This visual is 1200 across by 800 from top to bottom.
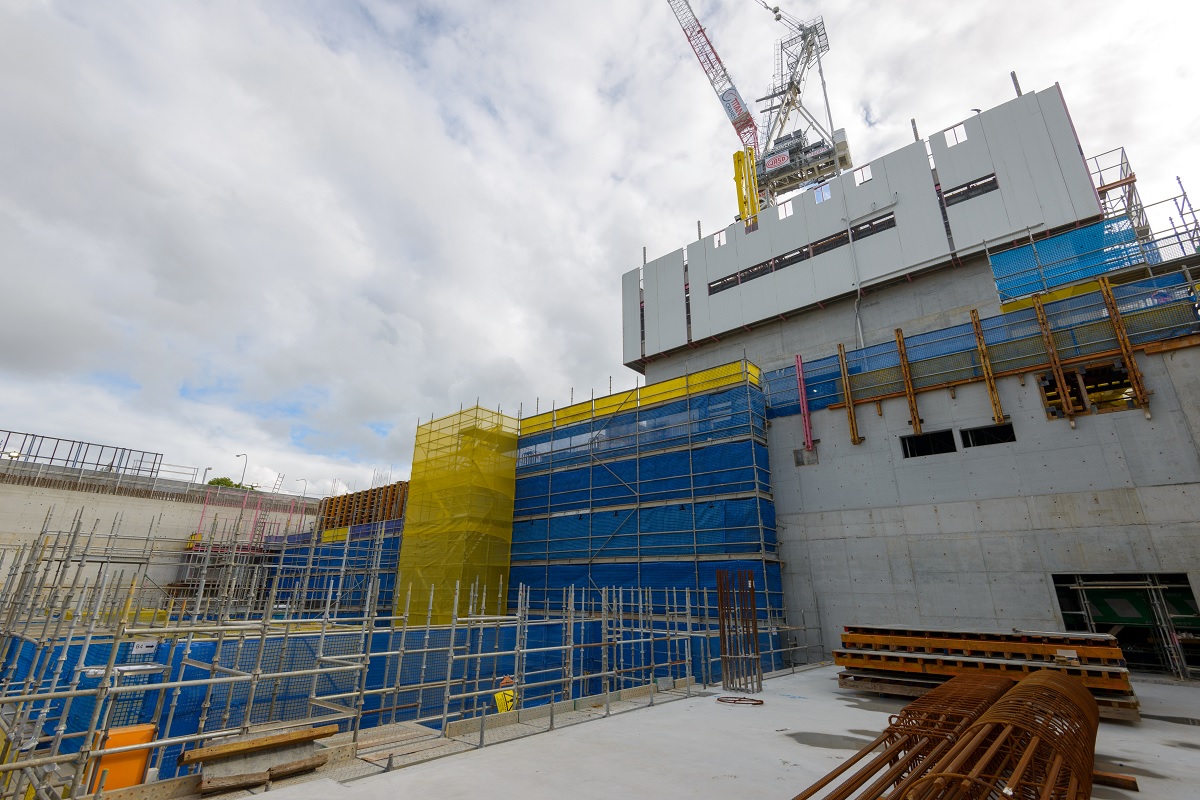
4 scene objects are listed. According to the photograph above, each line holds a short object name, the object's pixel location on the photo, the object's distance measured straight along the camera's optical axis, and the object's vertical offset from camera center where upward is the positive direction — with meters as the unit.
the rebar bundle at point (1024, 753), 3.47 -1.16
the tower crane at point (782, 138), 37.38 +31.01
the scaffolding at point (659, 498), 18.75 +3.42
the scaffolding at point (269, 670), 6.14 -1.61
